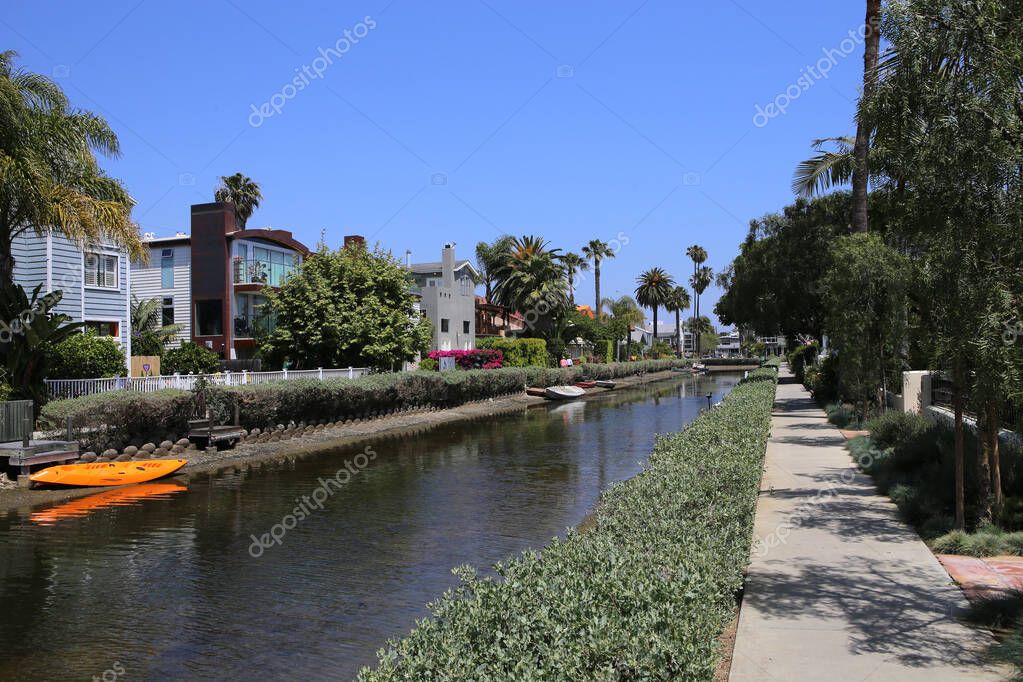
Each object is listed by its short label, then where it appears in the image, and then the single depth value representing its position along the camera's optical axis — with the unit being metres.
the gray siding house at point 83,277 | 27.44
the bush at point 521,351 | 57.12
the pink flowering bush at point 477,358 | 52.34
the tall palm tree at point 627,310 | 118.46
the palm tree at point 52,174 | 19.78
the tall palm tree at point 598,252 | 100.00
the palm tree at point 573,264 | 78.25
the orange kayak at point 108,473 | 18.05
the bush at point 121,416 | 20.14
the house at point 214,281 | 43.50
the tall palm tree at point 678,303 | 125.88
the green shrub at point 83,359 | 23.69
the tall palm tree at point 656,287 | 122.25
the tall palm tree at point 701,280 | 142.00
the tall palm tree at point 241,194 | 65.88
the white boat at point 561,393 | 51.50
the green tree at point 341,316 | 36.00
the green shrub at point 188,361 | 32.78
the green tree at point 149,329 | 36.44
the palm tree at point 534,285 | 64.25
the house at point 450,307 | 59.12
